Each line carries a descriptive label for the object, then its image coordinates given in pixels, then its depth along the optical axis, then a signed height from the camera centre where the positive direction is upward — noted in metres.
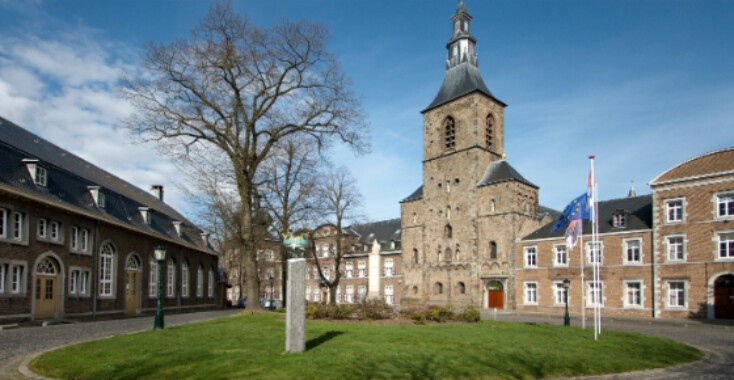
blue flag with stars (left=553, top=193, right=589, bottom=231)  18.81 +1.03
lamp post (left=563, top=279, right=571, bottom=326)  22.62 -2.23
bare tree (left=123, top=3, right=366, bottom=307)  24.23 +5.81
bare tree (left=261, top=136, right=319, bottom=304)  35.38 +2.88
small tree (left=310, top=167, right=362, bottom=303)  42.40 +1.76
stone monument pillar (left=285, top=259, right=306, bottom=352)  11.06 -1.55
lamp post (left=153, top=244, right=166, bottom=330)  17.39 -2.03
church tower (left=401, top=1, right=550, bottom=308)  45.22 +3.08
